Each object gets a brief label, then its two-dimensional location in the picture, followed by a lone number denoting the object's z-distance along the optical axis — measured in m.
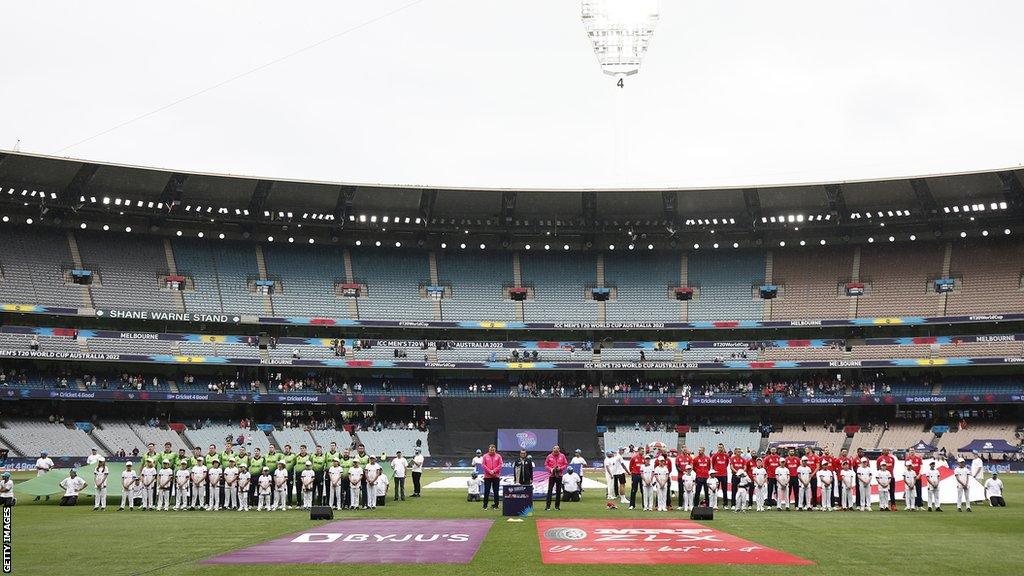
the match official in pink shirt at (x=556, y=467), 23.97
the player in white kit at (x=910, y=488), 24.77
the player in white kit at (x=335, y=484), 24.73
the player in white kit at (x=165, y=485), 25.33
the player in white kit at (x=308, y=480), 24.77
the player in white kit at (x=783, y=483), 25.05
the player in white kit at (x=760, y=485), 24.81
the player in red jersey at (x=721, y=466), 24.81
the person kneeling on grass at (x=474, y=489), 27.84
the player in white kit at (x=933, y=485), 24.73
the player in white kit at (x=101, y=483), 25.64
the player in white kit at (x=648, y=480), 24.31
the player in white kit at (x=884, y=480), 24.53
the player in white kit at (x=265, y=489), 25.14
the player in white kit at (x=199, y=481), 25.44
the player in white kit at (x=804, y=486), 24.95
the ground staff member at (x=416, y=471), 29.92
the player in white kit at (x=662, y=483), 24.05
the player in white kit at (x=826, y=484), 24.78
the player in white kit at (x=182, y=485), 25.45
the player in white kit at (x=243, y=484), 25.22
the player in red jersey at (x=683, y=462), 24.48
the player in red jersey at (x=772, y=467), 25.16
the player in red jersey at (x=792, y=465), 25.34
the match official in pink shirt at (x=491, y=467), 24.03
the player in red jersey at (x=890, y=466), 24.73
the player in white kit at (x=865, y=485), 24.69
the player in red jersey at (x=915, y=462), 24.75
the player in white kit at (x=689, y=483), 24.28
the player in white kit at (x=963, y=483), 24.83
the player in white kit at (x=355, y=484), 24.62
